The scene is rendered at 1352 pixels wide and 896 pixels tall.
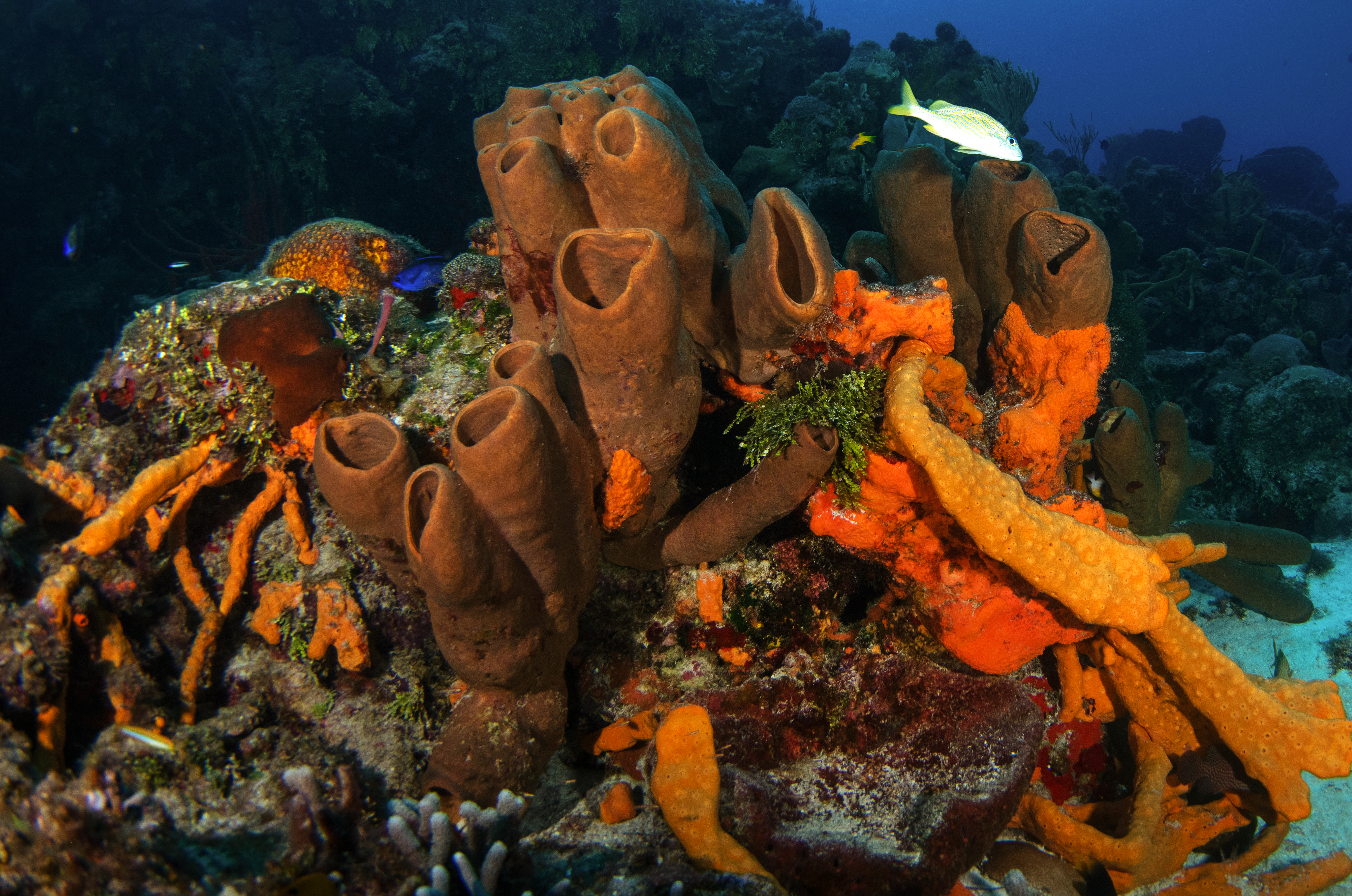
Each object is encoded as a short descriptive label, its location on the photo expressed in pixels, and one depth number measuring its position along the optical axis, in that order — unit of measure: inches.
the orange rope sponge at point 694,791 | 78.3
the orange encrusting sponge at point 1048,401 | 104.8
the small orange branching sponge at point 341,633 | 93.2
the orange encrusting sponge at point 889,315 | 95.6
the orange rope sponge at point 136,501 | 79.0
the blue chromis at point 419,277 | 137.3
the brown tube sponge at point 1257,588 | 177.9
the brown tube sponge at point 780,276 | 86.0
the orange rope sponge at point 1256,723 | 91.4
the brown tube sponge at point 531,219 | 95.7
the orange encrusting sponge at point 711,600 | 112.0
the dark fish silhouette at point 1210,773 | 104.3
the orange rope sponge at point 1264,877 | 103.6
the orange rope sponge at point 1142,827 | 99.8
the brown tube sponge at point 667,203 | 90.0
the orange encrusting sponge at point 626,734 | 104.7
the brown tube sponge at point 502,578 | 72.1
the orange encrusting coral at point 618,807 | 88.4
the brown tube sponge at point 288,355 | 94.7
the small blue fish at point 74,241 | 315.0
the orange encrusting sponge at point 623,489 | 96.7
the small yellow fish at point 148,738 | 71.6
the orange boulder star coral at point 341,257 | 146.1
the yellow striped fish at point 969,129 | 127.7
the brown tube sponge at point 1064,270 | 98.7
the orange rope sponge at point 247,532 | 91.9
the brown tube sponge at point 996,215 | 114.4
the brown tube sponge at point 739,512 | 91.0
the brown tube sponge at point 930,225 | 132.9
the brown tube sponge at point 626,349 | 79.3
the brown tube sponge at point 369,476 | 74.1
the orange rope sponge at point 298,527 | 96.6
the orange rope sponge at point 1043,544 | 77.4
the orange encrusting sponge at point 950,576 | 97.6
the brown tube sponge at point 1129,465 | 138.3
